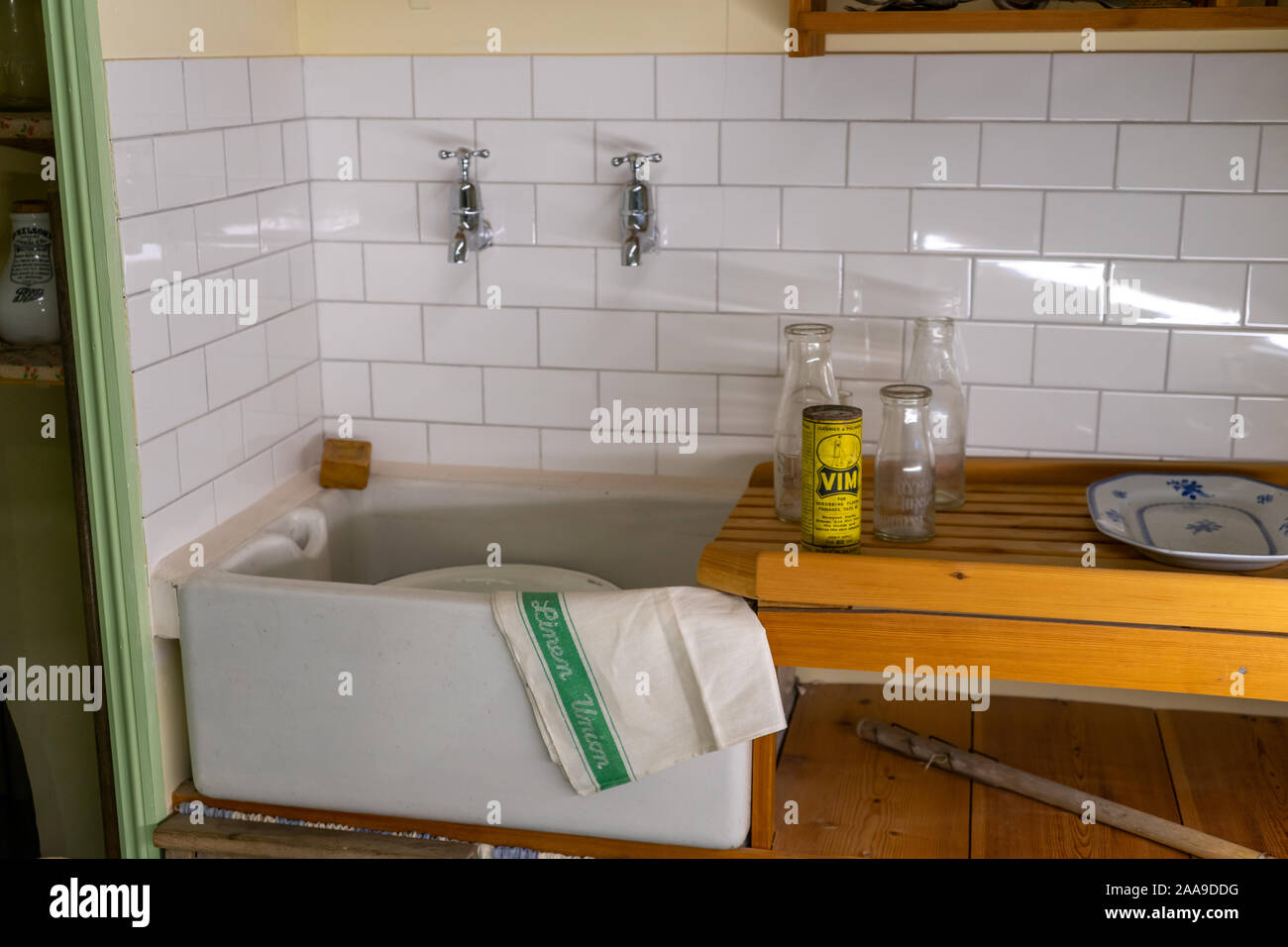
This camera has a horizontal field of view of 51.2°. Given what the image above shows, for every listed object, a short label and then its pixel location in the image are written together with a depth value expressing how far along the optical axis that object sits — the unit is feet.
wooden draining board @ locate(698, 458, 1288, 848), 5.07
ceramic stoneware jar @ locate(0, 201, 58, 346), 6.00
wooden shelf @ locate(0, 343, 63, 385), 5.87
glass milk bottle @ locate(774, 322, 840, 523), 6.16
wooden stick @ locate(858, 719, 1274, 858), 5.71
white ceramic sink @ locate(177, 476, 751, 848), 5.57
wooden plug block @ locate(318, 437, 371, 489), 7.29
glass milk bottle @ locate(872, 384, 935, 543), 5.68
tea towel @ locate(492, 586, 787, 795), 5.34
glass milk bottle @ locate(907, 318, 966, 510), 6.30
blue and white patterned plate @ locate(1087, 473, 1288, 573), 5.70
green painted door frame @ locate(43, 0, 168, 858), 5.37
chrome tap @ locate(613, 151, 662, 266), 6.71
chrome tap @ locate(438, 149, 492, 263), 6.89
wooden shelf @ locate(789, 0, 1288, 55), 5.59
